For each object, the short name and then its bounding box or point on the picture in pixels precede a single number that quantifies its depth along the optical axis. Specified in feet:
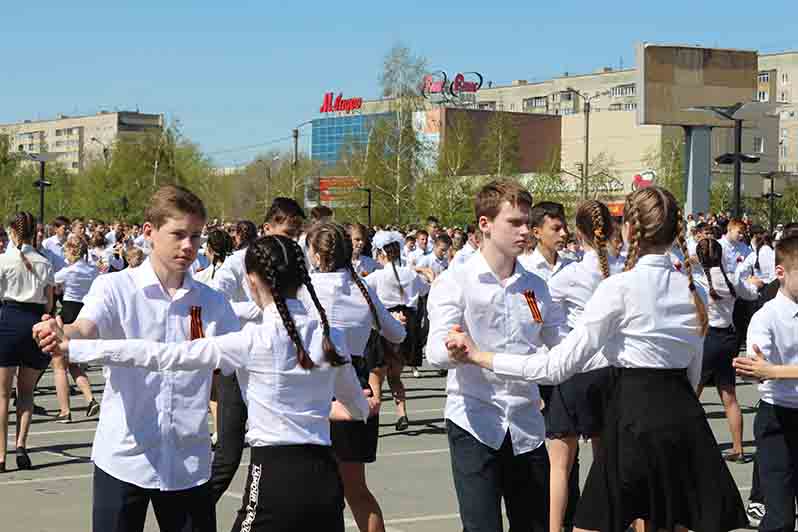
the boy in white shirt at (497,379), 19.10
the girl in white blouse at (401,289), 50.99
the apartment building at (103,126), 632.92
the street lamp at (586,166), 246.88
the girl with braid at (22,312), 36.11
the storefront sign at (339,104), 399.85
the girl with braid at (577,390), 26.20
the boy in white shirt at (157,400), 16.90
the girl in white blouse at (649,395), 17.71
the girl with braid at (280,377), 16.01
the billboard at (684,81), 190.39
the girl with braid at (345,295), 25.93
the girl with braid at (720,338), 37.01
